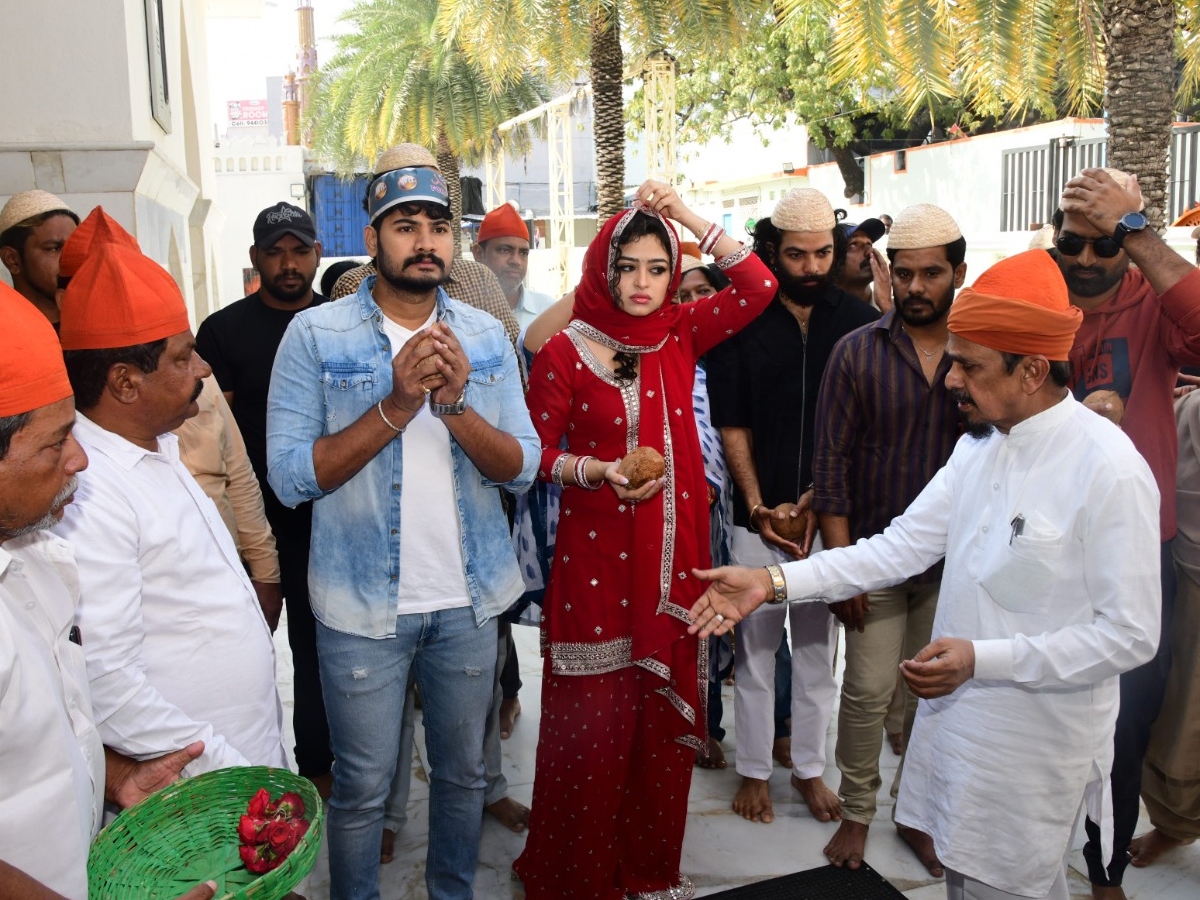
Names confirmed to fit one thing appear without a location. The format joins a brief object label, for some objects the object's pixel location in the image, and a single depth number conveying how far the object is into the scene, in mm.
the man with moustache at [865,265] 5043
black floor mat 3434
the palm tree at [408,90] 19250
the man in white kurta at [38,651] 1545
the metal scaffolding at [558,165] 20922
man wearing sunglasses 3211
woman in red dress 3287
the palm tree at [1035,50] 8156
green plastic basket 1786
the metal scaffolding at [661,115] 16812
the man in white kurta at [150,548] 2045
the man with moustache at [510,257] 5199
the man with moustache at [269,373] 3828
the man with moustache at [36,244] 3936
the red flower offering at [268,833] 1856
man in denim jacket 2824
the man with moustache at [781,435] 3793
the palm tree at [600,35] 11547
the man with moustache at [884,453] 3463
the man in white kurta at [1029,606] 2264
